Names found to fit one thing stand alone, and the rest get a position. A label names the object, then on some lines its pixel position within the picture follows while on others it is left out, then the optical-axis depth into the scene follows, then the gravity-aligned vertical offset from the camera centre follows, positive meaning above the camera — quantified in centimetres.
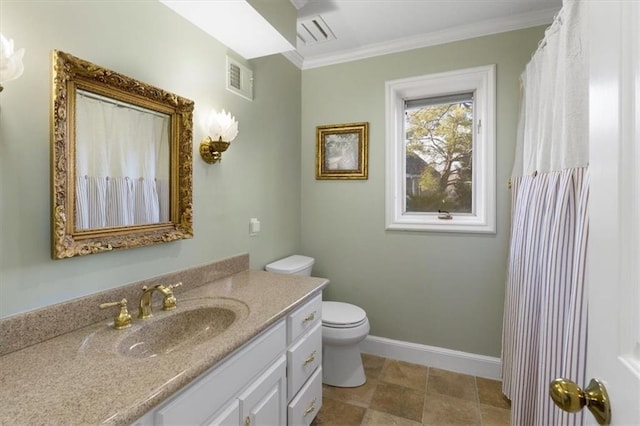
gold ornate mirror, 102 +20
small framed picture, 242 +48
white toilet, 195 -85
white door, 46 +1
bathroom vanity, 85 -62
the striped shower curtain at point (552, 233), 103 -10
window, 214 +43
